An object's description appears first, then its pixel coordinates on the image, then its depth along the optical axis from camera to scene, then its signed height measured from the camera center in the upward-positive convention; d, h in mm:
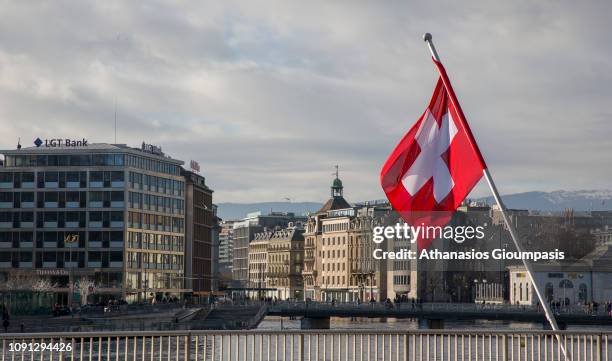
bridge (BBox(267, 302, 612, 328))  128625 -1315
